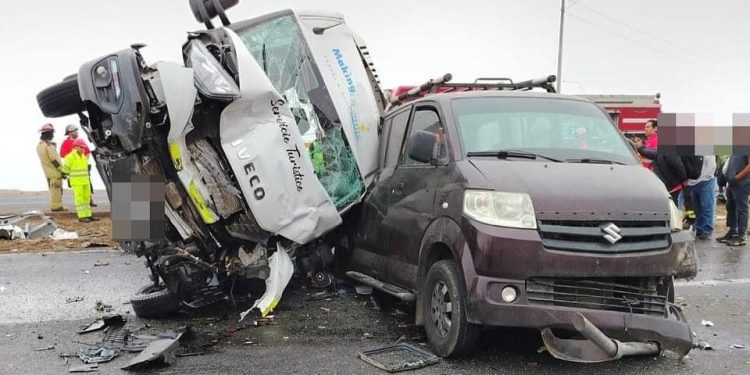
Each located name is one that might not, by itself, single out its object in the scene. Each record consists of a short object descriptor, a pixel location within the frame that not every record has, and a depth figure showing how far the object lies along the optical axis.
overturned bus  4.83
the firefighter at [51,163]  13.45
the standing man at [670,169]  9.38
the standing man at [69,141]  13.20
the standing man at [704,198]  9.56
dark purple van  3.81
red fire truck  16.52
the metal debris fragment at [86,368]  4.17
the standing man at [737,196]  9.46
